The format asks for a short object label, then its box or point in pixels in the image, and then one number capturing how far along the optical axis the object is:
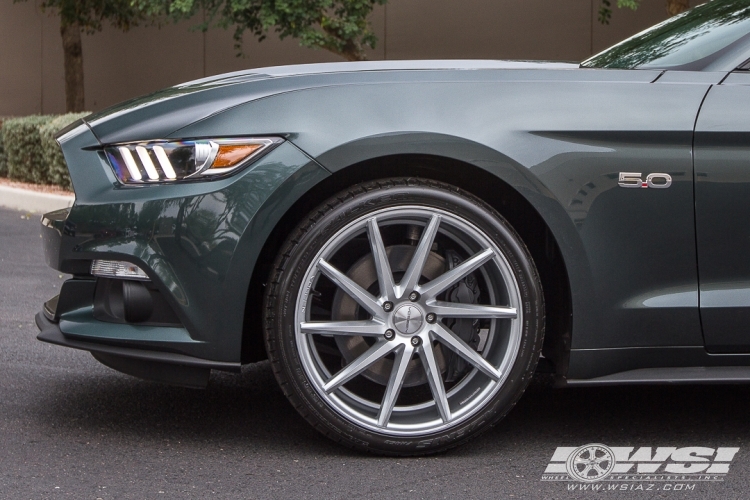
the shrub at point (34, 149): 11.88
